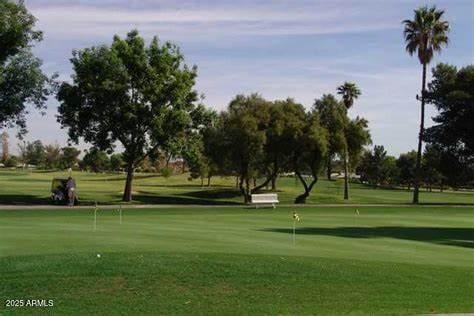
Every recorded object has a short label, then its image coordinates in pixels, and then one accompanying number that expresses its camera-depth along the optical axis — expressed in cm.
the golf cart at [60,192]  4738
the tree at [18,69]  4522
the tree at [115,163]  13182
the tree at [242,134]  5388
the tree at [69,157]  15738
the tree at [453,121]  5372
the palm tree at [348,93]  7922
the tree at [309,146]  5538
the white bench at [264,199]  4775
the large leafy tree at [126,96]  5034
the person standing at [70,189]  4506
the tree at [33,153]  17788
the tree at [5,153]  18148
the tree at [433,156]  5984
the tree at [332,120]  5931
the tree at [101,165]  13608
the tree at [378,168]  12975
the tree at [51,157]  16912
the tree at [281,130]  5531
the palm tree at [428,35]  6294
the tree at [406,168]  12202
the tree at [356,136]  6366
